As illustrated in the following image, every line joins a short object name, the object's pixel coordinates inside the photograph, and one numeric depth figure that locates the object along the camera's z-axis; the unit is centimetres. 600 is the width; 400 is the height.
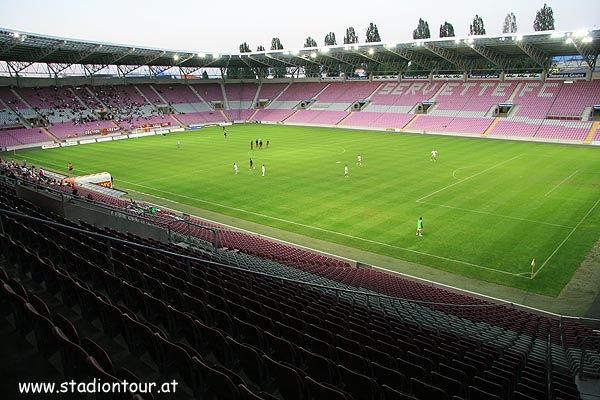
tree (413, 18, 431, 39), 11162
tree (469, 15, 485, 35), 10225
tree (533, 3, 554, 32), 9225
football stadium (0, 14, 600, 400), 567
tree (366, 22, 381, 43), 11131
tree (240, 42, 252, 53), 11781
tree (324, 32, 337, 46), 12331
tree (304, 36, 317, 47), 11556
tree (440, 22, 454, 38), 10275
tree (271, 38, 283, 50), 12225
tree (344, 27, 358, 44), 11481
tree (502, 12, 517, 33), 10644
